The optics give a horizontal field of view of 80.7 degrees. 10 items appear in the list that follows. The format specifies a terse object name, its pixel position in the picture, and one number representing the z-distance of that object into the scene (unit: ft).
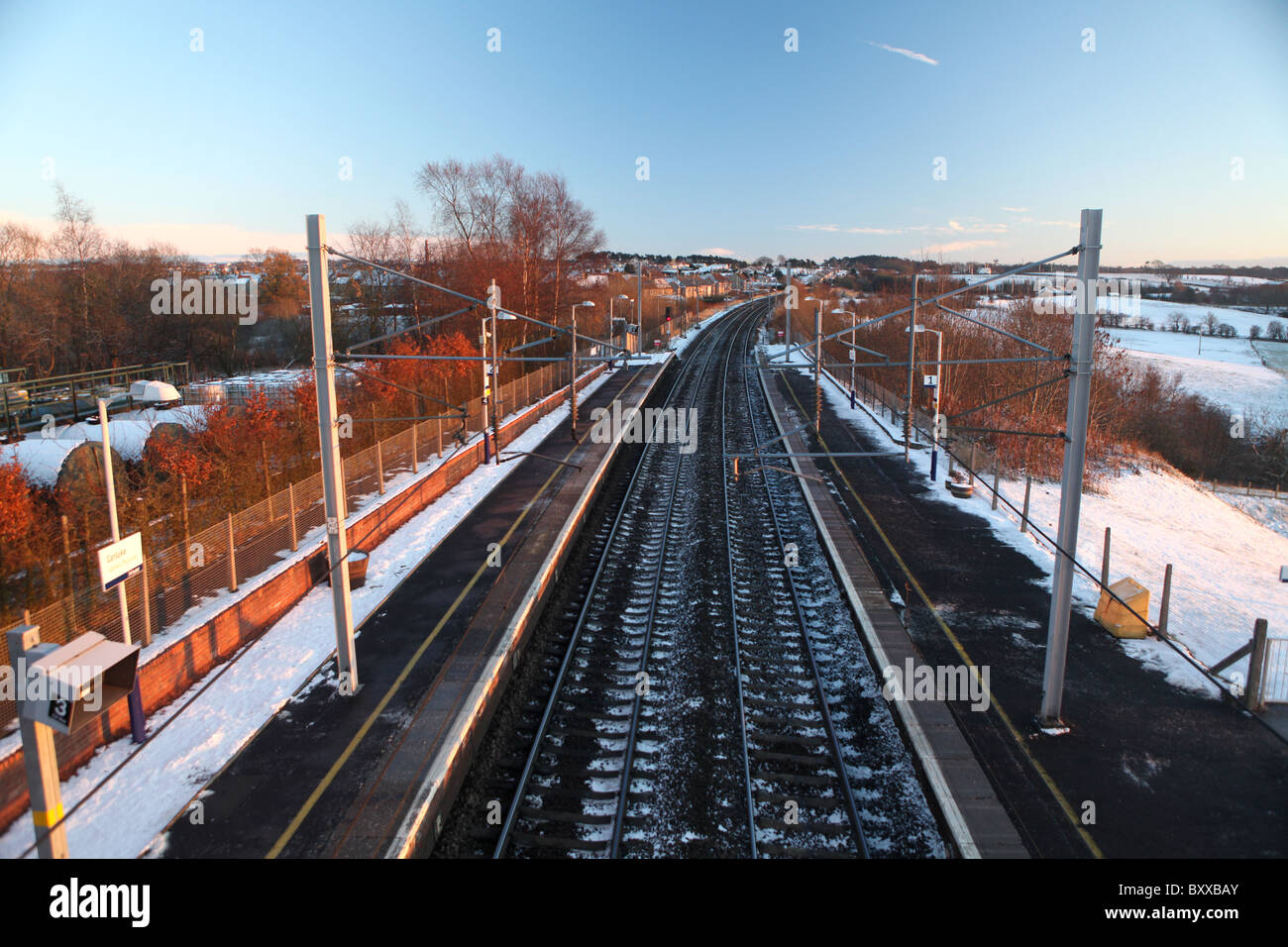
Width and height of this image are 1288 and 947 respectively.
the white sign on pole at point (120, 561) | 31.30
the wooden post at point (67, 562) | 37.38
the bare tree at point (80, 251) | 126.72
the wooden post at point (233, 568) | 43.34
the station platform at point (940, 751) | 26.81
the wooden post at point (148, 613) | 36.22
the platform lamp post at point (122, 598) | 32.01
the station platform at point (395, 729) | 26.71
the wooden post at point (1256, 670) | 34.14
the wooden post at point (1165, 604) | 42.39
